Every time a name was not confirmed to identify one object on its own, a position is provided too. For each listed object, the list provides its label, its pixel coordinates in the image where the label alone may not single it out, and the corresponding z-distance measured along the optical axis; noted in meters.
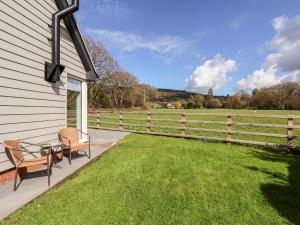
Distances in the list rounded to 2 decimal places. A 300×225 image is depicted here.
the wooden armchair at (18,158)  3.38
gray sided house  3.66
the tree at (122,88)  31.24
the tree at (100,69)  25.54
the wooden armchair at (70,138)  4.84
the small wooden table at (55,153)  4.83
